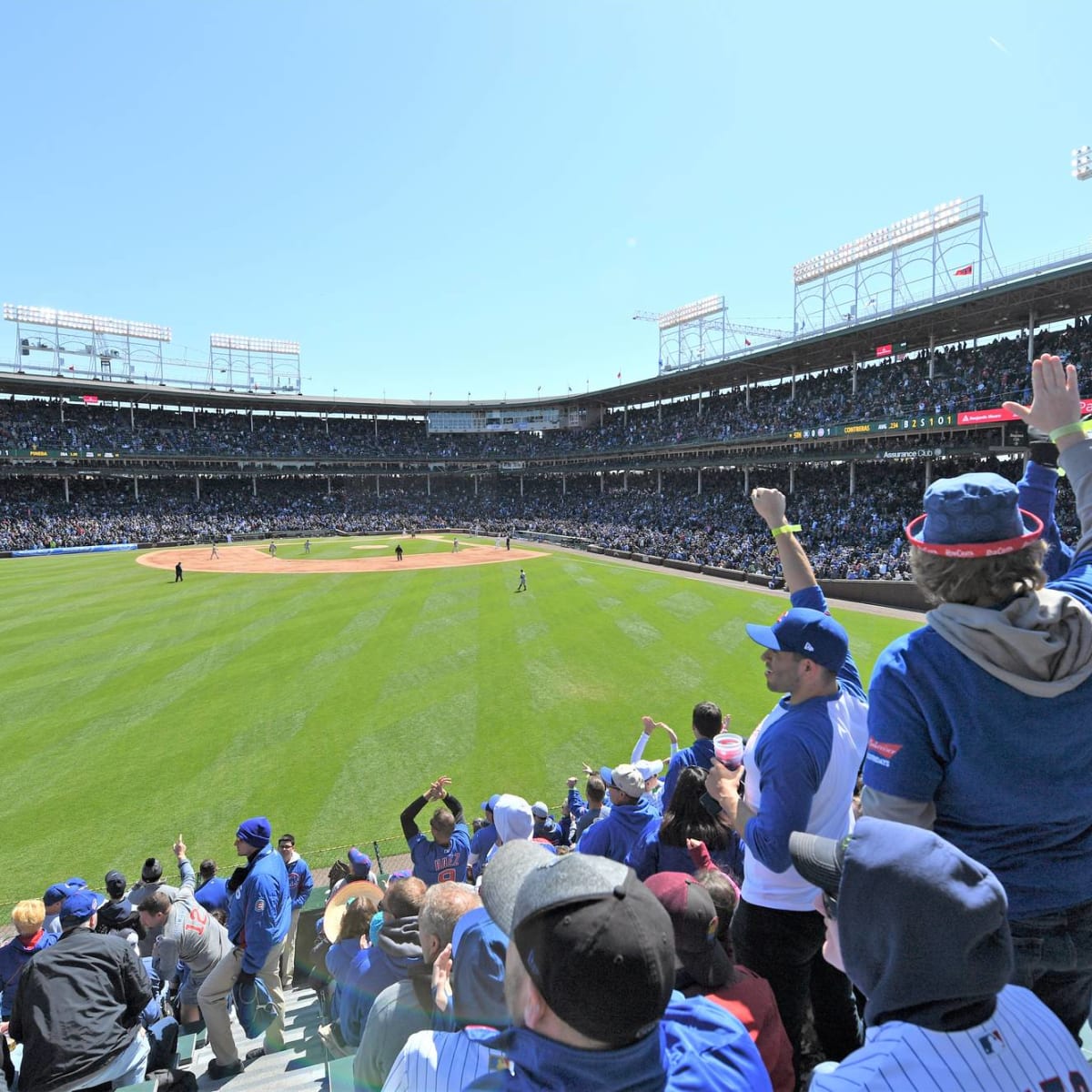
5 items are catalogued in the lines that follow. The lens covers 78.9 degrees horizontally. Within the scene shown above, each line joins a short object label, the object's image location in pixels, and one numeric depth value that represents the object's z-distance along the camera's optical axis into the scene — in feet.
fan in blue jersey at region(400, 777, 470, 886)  20.97
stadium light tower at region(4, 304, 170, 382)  215.39
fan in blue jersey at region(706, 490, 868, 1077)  10.11
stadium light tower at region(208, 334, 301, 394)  262.06
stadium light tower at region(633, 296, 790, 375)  198.18
